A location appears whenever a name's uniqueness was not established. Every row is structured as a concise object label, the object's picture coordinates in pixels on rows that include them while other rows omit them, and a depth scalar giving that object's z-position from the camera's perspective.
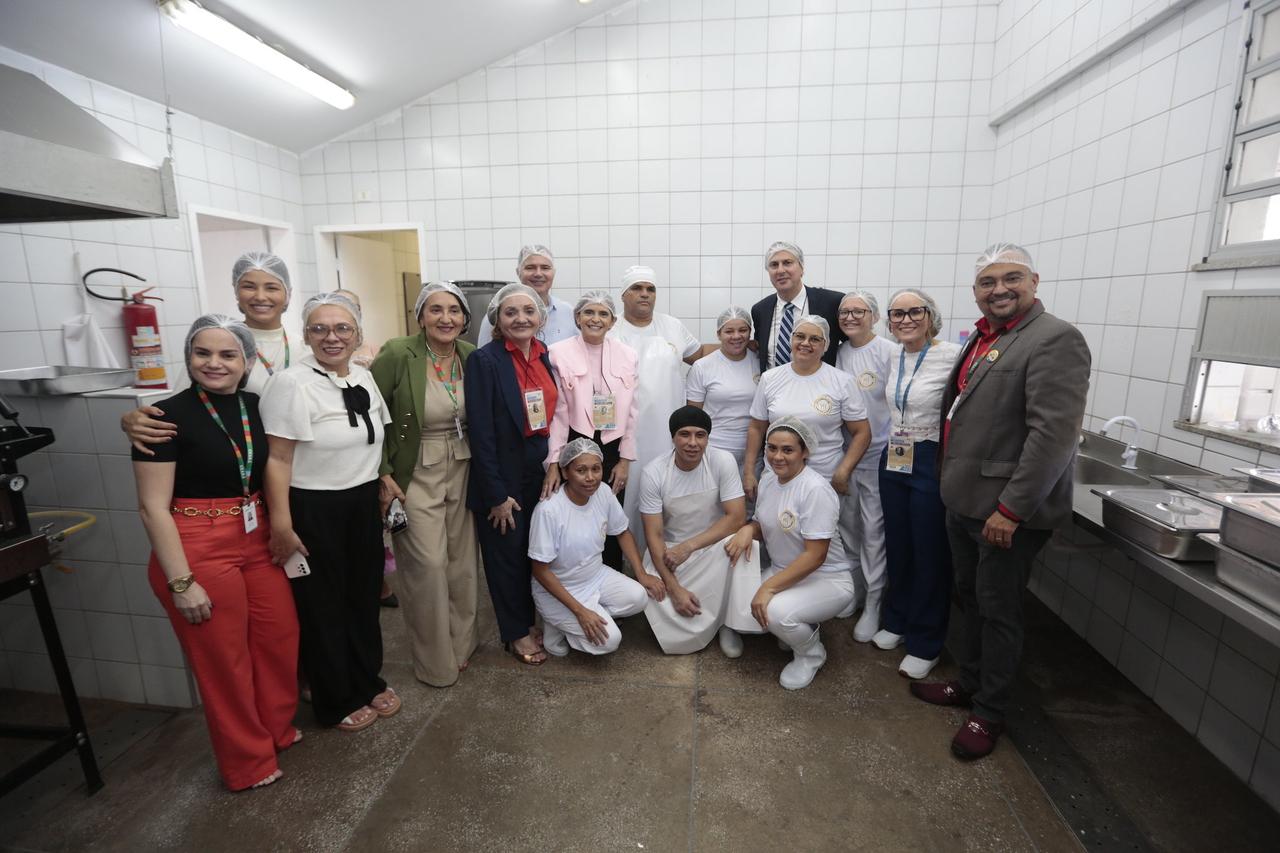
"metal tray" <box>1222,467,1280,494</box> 1.57
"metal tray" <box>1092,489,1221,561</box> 1.69
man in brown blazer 1.76
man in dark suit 3.06
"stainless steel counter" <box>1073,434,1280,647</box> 1.39
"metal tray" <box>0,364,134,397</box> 2.07
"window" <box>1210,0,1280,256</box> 2.01
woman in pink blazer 2.65
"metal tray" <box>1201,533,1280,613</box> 1.39
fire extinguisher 3.25
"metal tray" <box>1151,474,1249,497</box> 1.85
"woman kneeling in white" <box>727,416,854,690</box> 2.46
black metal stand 1.81
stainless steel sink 2.44
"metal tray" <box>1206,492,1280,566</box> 1.36
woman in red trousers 1.72
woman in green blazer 2.24
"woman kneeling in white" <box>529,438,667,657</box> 2.52
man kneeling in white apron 2.67
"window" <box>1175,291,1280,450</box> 1.97
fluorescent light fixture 2.72
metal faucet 2.46
